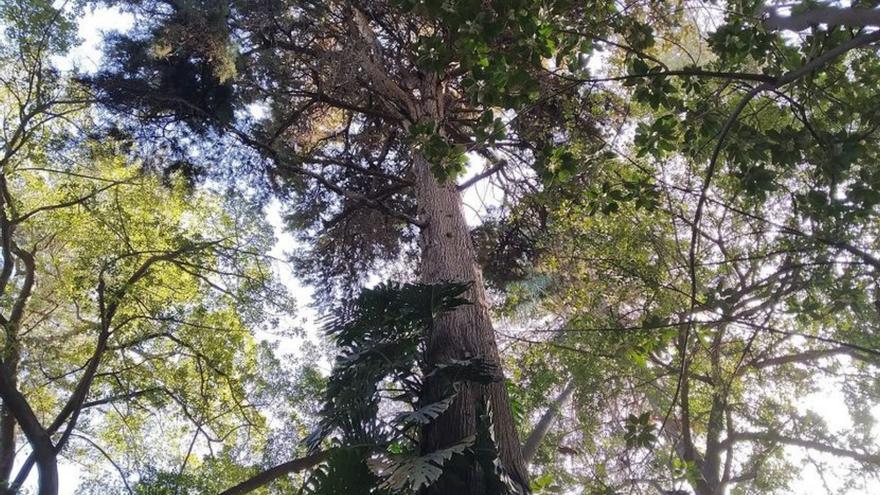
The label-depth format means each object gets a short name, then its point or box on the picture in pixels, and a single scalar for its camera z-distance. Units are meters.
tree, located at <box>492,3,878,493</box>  3.26
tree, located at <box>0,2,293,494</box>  6.89
